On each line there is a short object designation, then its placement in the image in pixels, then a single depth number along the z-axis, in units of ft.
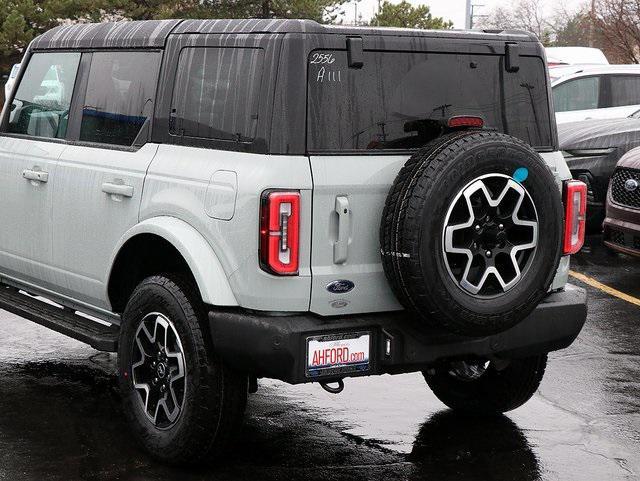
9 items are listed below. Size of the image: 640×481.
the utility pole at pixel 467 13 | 135.60
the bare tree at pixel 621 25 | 101.81
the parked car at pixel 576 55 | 73.67
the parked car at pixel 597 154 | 37.68
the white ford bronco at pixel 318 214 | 14.74
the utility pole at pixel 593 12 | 102.63
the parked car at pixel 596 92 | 49.37
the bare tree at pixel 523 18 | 274.36
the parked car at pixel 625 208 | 29.58
